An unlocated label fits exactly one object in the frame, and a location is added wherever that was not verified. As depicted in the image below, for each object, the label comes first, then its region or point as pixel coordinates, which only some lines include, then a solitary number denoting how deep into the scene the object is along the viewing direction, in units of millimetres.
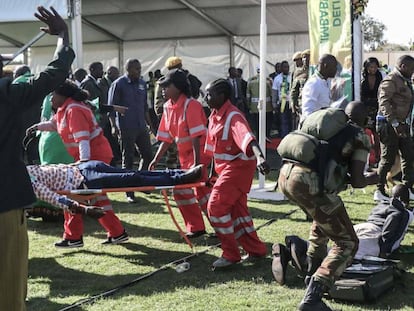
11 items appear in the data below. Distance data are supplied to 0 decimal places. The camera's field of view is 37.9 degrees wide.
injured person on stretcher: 5781
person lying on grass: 5027
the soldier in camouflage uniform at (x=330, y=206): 4160
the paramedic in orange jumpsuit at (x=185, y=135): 6305
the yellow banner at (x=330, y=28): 7625
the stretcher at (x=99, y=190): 5668
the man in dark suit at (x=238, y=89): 14906
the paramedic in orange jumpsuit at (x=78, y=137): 6305
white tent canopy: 15484
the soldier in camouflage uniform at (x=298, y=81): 10141
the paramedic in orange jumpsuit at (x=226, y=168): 5469
